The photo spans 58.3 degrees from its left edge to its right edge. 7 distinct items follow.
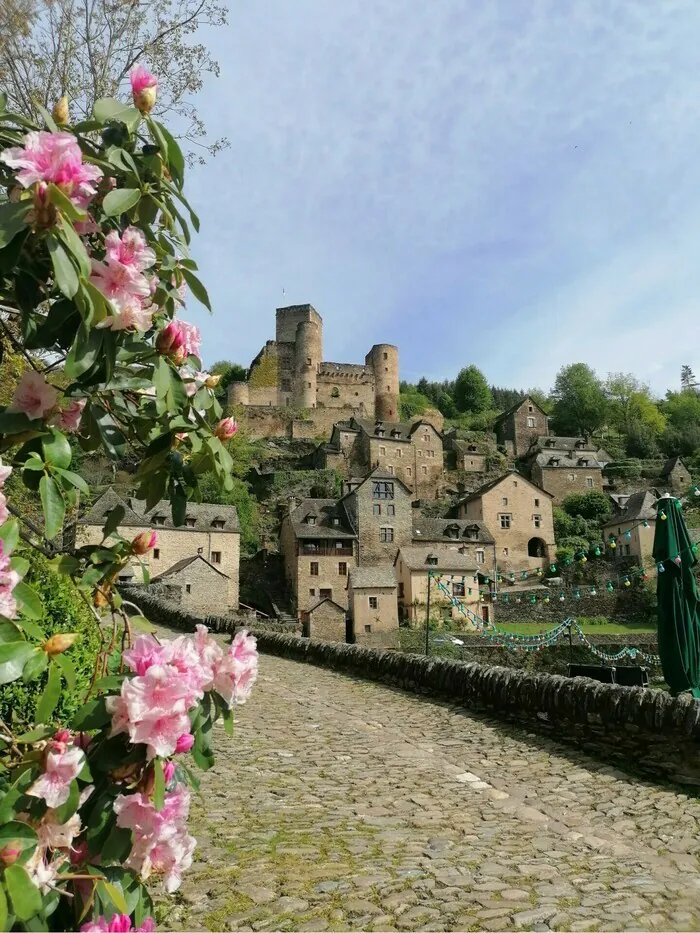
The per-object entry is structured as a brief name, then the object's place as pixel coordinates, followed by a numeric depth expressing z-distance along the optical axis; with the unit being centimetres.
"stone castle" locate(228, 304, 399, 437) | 8394
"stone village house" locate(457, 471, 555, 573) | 5997
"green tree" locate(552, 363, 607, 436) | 9600
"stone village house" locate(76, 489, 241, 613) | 3534
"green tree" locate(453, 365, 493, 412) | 10669
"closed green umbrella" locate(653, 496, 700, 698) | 935
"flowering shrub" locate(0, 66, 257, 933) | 169
